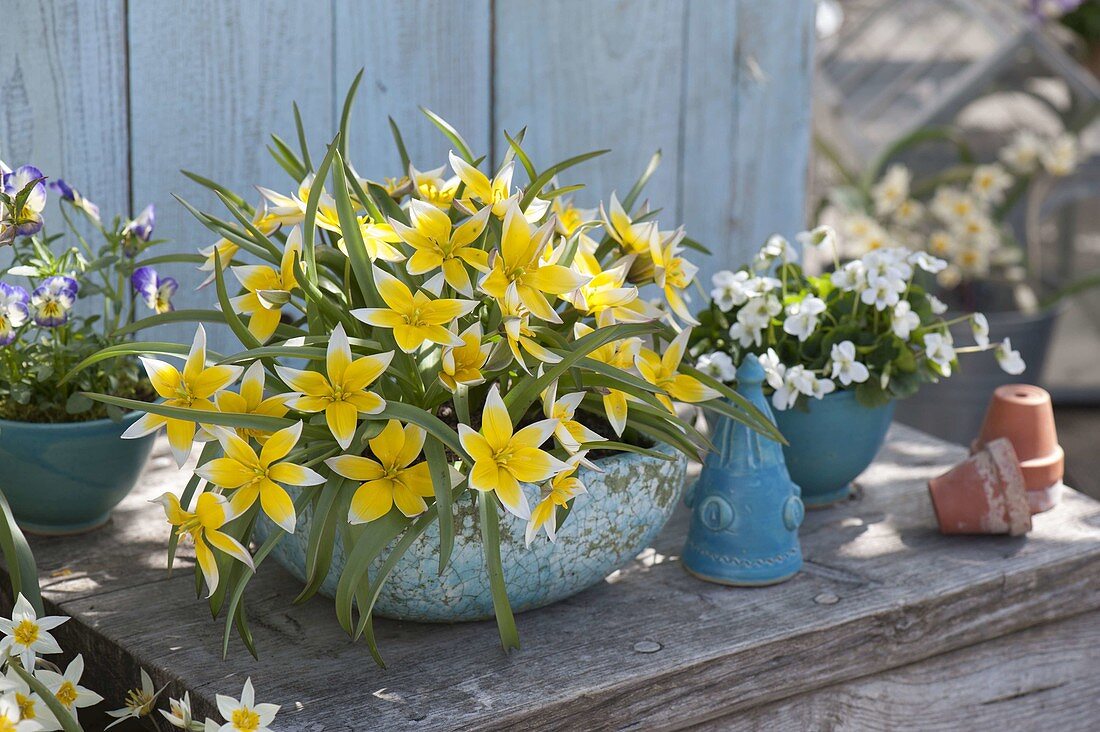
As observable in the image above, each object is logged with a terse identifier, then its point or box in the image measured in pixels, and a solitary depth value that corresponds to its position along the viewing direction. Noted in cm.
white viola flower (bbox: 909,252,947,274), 216
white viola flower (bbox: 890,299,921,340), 216
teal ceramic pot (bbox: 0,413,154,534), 205
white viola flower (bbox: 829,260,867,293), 218
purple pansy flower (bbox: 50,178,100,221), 206
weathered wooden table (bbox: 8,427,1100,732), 194
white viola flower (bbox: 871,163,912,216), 349
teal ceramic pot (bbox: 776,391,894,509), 217
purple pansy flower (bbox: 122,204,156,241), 208
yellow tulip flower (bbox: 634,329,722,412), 201
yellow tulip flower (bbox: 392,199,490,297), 192
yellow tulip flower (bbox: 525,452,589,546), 190
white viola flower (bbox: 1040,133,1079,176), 355
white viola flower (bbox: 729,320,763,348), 217
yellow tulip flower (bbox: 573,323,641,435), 196
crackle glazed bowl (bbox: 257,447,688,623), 195
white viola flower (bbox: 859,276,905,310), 216
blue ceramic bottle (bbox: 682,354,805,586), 208
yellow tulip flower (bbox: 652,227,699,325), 202
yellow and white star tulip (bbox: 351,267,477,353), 189
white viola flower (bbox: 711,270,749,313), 217
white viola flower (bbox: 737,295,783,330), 216
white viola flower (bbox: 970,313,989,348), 217
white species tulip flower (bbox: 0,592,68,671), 187
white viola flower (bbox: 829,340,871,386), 214
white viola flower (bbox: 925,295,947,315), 222
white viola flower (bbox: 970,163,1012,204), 351
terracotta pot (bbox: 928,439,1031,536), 216
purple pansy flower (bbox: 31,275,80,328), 201
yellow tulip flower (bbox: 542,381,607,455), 191
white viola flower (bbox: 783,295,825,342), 215
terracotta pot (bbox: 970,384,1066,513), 222
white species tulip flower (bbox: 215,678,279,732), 185
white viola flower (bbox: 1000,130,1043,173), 362
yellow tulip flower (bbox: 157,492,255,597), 188
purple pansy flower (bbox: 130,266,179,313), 205
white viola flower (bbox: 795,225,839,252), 223
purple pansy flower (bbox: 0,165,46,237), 198
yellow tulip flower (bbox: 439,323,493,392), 190
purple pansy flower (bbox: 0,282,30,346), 199
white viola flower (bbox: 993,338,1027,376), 219
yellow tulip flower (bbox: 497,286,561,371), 191
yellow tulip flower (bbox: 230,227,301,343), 195
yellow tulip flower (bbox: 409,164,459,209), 202
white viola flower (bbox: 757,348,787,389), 212
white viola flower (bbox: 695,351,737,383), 214
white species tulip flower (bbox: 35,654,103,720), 188
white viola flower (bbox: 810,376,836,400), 214
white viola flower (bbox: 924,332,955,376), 216
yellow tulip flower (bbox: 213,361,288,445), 189
